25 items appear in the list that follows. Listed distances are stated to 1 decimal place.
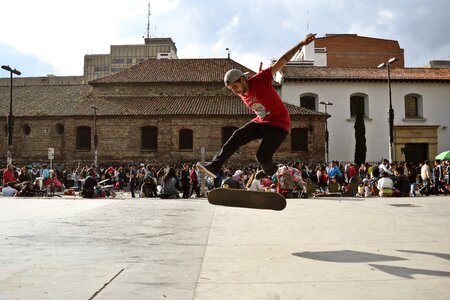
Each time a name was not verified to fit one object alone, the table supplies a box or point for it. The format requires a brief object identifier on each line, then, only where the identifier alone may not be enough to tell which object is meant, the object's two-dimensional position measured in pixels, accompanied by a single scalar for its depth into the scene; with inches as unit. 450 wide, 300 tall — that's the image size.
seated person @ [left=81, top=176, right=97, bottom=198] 653.9
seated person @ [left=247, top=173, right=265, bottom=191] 543.8
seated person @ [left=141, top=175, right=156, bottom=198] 685.9
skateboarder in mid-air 203.3
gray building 3186.5
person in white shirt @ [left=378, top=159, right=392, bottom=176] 683.1
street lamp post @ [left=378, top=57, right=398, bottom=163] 961.0
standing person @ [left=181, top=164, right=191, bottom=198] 670.5
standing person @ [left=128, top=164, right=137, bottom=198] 712.8
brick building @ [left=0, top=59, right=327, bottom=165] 1286.9
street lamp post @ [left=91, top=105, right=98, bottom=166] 1269.7
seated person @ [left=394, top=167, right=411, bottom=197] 610.5
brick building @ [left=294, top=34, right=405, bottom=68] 1982.0
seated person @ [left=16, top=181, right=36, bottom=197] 652.7
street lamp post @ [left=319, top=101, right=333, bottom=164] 1289.6
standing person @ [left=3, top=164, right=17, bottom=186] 671.8
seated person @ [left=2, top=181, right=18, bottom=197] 641.0
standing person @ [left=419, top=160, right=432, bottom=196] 658.8
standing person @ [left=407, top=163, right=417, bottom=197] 681.6
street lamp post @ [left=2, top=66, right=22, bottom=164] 928.8
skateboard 194.3
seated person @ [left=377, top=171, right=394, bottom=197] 608.1
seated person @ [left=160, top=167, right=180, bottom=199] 626.2
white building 1401.3
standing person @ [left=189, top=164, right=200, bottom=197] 686.8
